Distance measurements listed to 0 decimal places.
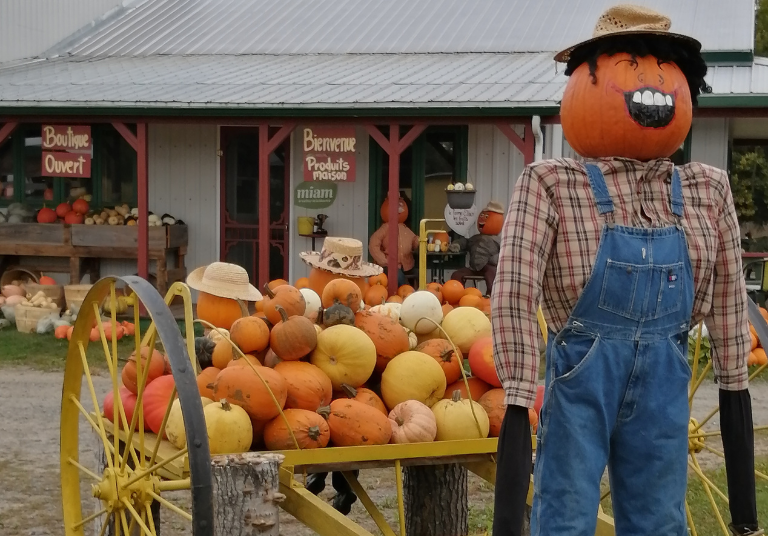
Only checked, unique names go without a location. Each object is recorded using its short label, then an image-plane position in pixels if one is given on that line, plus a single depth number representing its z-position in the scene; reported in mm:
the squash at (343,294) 4551
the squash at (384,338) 4270
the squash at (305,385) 3885
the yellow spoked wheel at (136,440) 2887
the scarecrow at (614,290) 2650
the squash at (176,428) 3582
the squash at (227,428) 3562
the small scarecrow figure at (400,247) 12312
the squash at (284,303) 4270
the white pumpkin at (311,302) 4598
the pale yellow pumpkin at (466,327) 4492
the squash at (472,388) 4266
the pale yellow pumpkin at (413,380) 4094
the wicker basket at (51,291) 12461
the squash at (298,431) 3707
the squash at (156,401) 3842
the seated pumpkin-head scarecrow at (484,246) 12086
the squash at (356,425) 3771
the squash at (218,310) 5371
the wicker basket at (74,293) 12188
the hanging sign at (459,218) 11812
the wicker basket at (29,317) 11852
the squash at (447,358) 4332
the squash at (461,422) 3934
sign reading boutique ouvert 12883
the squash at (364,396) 4082
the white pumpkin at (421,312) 4573
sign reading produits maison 12234
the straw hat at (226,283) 5227
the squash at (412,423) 3863
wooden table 12859
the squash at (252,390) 3705
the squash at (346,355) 4078
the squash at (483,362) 4211
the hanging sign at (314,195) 13039
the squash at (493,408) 4043
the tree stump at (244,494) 3350
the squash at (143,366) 4043
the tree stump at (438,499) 4688
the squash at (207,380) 3908
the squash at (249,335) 4102
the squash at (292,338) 4027
